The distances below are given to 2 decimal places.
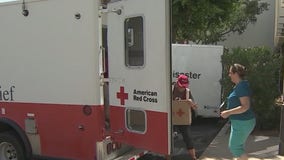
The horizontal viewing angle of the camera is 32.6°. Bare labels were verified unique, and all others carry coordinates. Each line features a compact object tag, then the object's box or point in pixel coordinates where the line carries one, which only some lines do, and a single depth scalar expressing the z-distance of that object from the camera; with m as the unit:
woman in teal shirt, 6.46
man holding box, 7.85
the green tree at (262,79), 10.84
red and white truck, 5.75
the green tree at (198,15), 12.80
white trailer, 12.34
